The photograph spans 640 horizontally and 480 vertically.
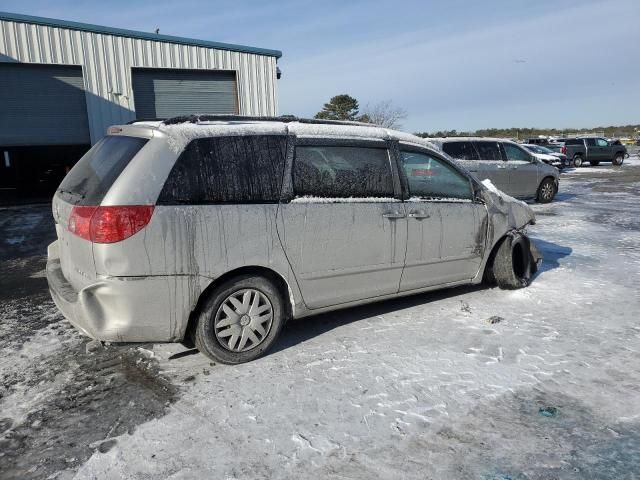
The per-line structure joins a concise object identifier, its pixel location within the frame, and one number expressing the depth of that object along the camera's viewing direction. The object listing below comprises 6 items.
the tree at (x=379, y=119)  38.88
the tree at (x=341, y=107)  51.41
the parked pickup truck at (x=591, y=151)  29.53
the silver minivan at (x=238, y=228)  3.17
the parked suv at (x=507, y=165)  12.16
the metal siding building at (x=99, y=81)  13.19
